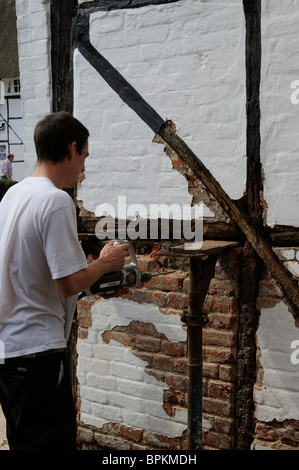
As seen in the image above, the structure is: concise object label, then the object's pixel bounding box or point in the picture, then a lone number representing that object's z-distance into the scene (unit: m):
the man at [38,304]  1.87
